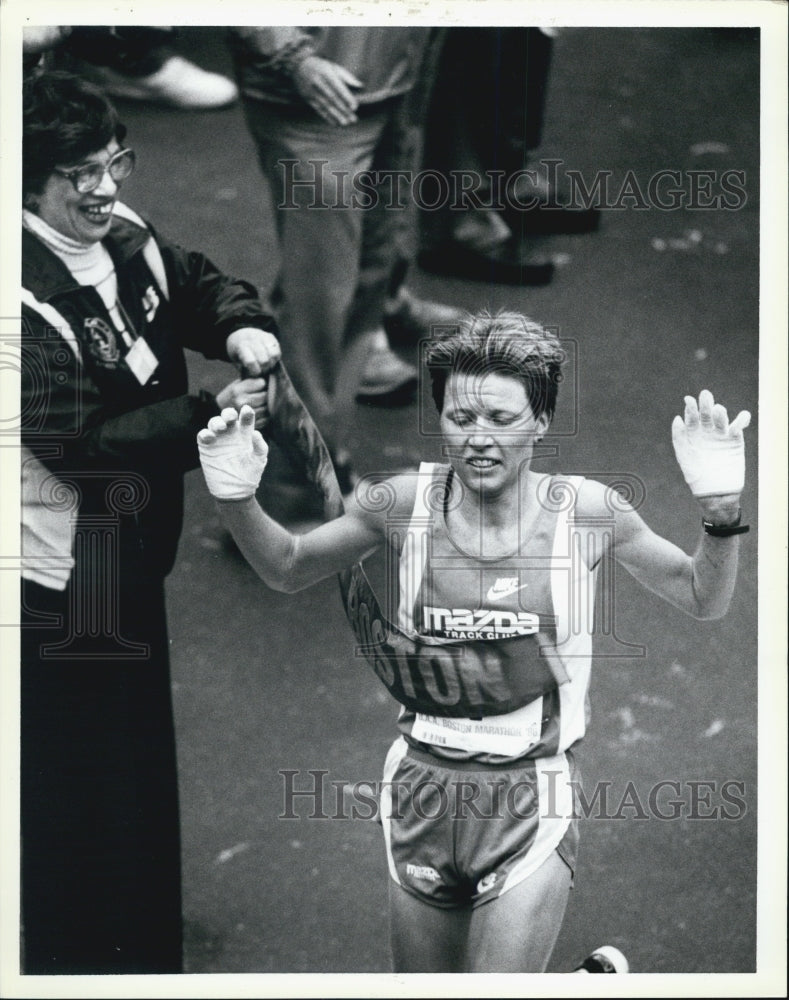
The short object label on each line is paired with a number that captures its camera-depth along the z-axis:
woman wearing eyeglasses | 8.52
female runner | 8.27
